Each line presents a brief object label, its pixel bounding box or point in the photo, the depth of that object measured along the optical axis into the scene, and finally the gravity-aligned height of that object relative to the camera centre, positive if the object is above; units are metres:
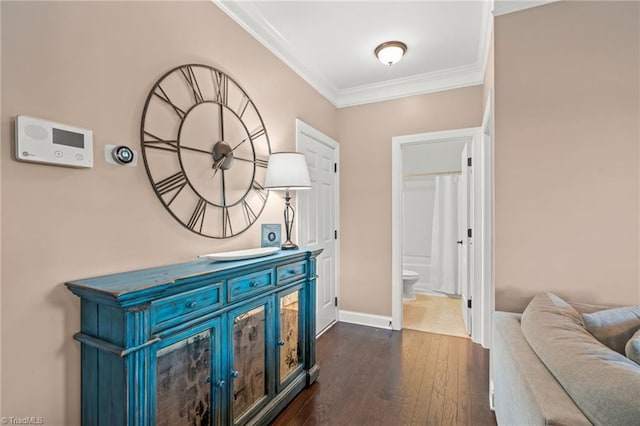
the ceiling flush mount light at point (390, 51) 2.50 +1.37
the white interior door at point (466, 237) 3.17 -0.27
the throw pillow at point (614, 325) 1.28 -0.49
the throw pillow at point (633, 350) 1.06 -0.50
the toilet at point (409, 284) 4.25 -1.02
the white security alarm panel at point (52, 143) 1.04 +0.26
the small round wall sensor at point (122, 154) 1.33 +0.26
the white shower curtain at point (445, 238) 4.66 -0.40
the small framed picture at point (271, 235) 2.18 -0.16
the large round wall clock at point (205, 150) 1.54 +0.37
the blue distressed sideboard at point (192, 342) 1.07 -0.58
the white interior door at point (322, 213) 2.88 +0.00
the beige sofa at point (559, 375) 0.80 -0.52
